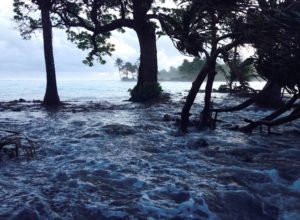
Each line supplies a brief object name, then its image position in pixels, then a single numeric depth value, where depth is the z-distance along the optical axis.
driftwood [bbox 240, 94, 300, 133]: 5.69
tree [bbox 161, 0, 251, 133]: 5.09
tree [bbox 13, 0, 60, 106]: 15.31
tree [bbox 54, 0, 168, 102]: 16.24
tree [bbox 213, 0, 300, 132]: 4.34
